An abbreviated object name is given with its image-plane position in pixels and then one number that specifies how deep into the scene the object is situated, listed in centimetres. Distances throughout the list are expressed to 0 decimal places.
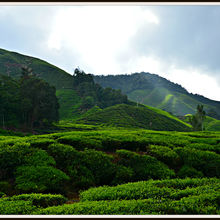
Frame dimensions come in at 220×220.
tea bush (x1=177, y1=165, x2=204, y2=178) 1304
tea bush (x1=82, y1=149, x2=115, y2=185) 1250
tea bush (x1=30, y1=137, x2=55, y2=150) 1458
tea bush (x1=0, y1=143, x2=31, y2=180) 1172
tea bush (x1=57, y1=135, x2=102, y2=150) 1549
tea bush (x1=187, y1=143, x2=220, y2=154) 1708
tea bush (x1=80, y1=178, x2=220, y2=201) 878
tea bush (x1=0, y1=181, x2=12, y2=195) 1040
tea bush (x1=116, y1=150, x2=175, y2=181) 1254
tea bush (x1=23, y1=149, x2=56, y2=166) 1208
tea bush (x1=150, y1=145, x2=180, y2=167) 1455
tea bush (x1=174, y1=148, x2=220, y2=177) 1381
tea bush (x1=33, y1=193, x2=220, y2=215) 711
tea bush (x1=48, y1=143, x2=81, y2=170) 1295
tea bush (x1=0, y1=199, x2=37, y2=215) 745
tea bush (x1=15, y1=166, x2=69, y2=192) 1025
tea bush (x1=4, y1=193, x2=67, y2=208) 859
